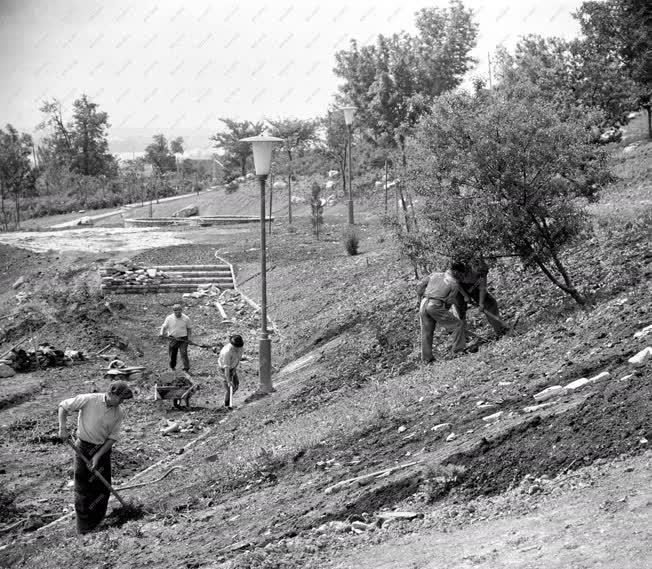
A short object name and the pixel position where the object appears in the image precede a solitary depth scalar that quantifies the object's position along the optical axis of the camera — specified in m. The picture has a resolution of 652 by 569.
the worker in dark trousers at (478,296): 12.79
